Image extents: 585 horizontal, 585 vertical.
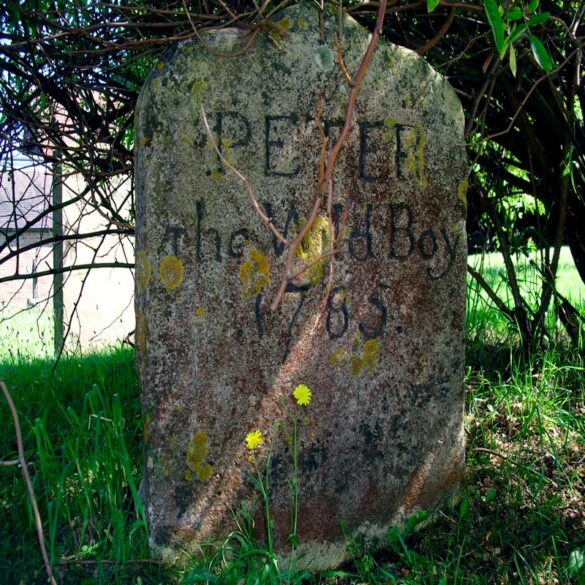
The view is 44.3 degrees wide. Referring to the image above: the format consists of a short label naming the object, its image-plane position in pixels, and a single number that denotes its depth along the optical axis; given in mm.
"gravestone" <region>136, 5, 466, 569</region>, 2072
